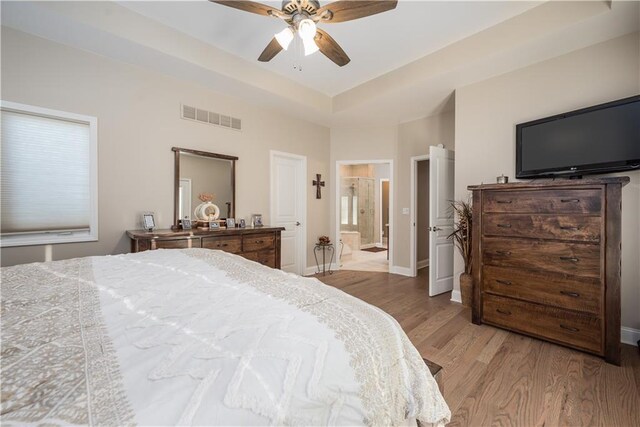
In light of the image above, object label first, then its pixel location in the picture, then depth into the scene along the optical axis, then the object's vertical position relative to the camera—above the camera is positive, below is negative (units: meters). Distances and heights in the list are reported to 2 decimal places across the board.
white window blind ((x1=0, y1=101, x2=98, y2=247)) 2.35 +0.33
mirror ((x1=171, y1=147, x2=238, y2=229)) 3.30 +0.40
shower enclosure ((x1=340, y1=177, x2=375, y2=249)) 8.38 +0.10
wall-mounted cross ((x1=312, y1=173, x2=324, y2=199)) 4.91 +0.51
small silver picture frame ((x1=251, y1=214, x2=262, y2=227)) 3.93 -0.12
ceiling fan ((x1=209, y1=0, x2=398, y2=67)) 1.90 +1.47
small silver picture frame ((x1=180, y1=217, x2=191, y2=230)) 3.22 -0.15
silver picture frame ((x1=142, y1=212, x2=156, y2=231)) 2.92 -0.11
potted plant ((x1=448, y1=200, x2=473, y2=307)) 3.20 -0.38
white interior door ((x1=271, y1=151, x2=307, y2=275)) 4.37 +0.12
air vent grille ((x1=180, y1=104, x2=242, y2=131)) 3.35 +1.25
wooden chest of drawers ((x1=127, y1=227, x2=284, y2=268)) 2.63 -0.32
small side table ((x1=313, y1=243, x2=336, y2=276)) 4.87 -0.75
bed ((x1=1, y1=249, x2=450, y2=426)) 0.50 -0.34
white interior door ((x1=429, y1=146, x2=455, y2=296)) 3.61 -0.12
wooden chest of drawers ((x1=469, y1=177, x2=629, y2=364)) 2.04 -0.43
